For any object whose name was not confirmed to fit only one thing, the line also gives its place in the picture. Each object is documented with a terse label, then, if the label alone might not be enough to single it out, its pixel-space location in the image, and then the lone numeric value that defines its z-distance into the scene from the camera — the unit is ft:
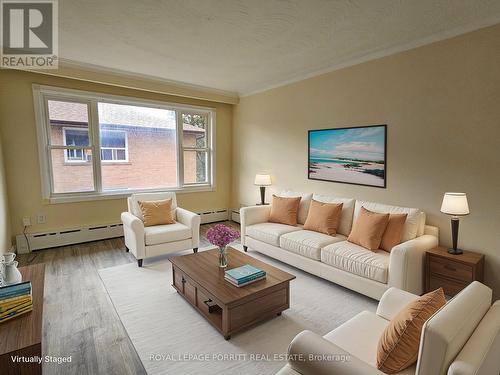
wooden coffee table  7.20
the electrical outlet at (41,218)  13.60
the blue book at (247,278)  7.66
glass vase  8.85
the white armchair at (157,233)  11.67
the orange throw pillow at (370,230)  9.73
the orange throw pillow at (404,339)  4.08
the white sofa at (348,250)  8.39
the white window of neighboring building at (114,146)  15.31
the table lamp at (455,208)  8.53
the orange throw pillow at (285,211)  13.35
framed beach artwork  11.46
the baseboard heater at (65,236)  13.24
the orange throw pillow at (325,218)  11.61
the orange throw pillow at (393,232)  9.59
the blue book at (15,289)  5.49
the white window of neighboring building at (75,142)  14.23
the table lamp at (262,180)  16.19
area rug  6.46
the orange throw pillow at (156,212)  12.96
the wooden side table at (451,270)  8.25
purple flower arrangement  8.46
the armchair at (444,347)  3.43
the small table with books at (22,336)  4.38
